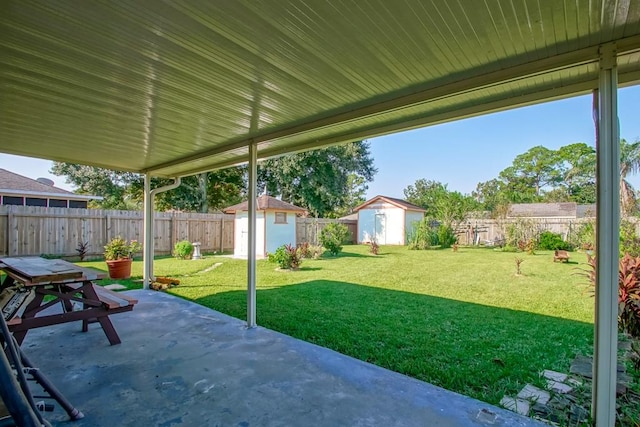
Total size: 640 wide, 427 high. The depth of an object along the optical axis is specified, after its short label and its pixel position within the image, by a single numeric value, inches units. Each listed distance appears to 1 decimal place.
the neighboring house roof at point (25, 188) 441.1
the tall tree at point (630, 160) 374.0
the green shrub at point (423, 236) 544.4
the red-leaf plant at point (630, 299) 142.4
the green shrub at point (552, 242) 477.2
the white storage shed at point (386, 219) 677.3
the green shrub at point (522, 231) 500.1
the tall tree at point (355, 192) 1054.7
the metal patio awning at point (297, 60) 66.8
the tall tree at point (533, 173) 1126.4
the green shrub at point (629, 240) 203.5
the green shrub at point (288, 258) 341.4
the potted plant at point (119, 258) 288.4
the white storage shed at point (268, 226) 443.2
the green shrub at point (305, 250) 414.9
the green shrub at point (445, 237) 565.3
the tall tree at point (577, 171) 968.3
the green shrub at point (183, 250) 412.2
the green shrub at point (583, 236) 437.7
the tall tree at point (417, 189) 1300.4
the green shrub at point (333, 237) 458.6
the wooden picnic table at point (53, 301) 119.8
